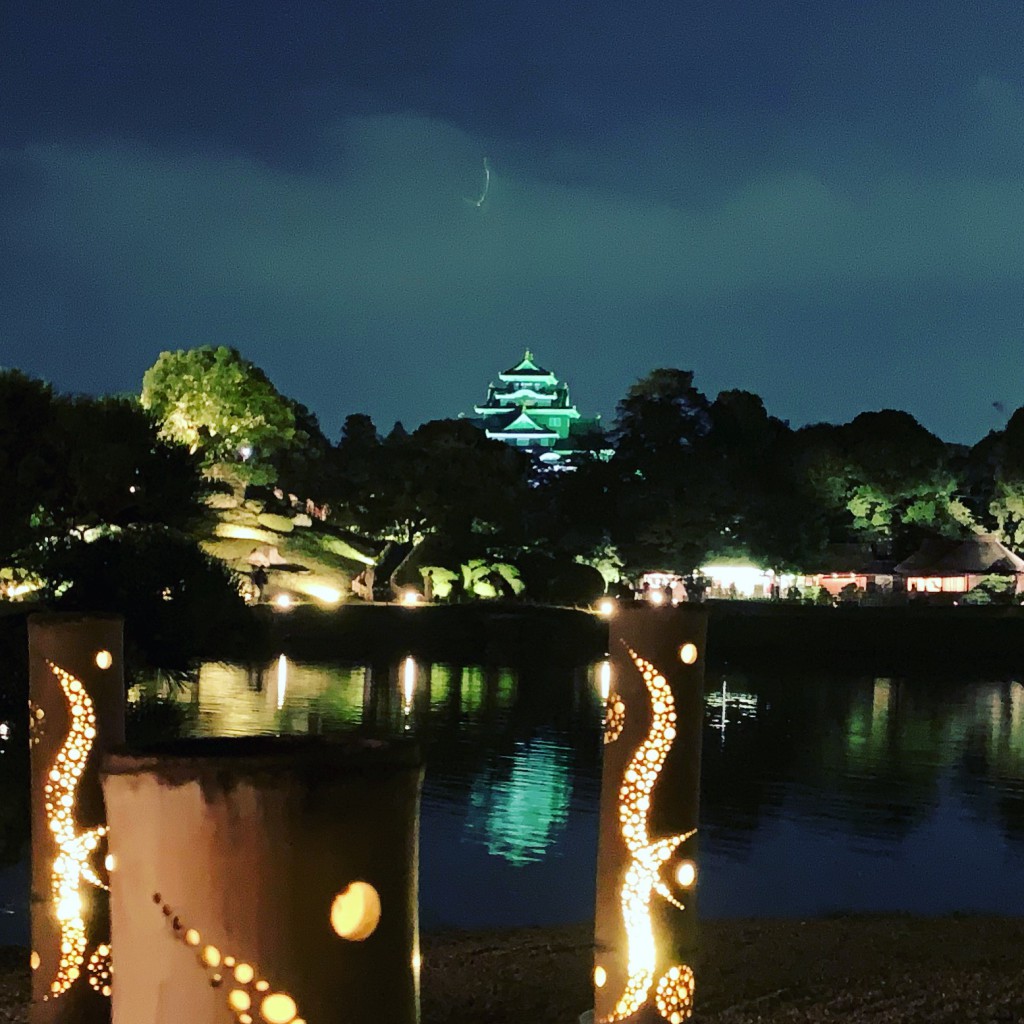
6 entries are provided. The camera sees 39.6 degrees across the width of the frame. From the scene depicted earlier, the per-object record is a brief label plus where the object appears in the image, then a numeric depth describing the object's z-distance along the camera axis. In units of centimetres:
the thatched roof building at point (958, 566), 4531
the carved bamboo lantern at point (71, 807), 569
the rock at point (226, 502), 4711
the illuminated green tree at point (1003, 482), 4734
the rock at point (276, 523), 4772
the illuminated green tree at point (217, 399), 4784
